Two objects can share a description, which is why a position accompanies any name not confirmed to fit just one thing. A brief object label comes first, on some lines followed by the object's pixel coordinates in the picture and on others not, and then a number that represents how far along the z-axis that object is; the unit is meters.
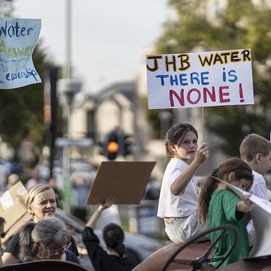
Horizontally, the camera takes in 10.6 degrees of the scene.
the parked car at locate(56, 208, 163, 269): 20.98
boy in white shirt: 10.70
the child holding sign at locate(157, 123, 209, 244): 10.43
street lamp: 39.48
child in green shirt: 8.35
